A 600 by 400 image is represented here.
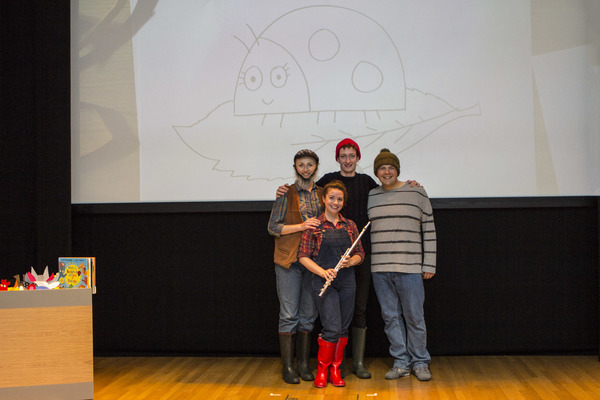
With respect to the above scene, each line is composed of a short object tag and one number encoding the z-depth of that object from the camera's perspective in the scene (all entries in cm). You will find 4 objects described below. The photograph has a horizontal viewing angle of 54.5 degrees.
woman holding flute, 325
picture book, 298
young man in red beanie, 351
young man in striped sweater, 340
